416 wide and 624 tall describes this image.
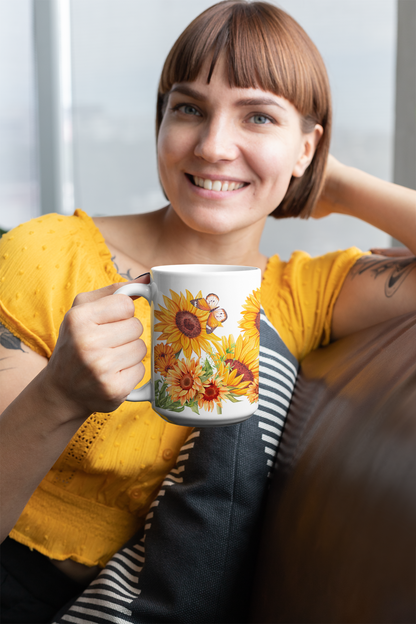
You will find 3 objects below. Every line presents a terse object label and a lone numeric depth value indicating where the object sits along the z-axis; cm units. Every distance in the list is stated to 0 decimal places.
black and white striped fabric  62
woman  80
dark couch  38
